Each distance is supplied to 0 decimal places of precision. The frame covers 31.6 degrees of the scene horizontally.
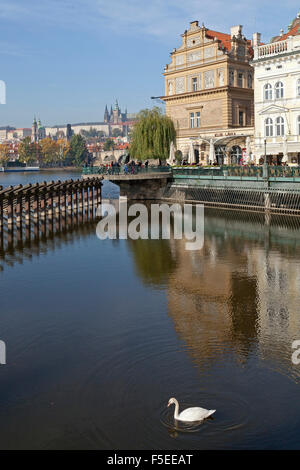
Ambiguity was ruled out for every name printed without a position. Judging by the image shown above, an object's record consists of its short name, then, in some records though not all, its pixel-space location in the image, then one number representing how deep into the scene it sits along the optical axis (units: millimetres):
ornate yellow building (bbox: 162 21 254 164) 60906
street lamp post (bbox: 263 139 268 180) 40719
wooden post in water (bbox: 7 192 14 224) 38188
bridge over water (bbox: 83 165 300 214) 39938
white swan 10352
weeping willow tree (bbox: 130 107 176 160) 60625
